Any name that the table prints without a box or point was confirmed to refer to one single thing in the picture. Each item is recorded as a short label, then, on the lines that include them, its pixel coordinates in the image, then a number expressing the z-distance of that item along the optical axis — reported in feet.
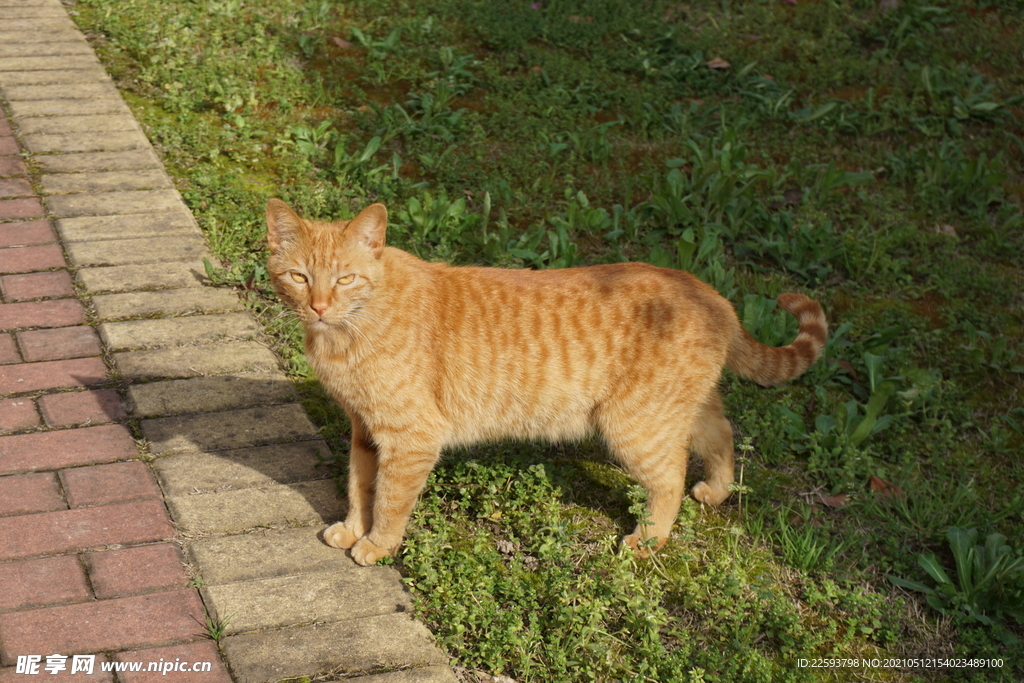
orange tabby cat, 11.15
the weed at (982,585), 11.40
